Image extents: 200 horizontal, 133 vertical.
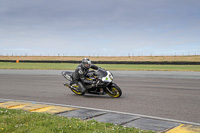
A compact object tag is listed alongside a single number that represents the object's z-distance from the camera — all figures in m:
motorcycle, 9.29
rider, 9.75
